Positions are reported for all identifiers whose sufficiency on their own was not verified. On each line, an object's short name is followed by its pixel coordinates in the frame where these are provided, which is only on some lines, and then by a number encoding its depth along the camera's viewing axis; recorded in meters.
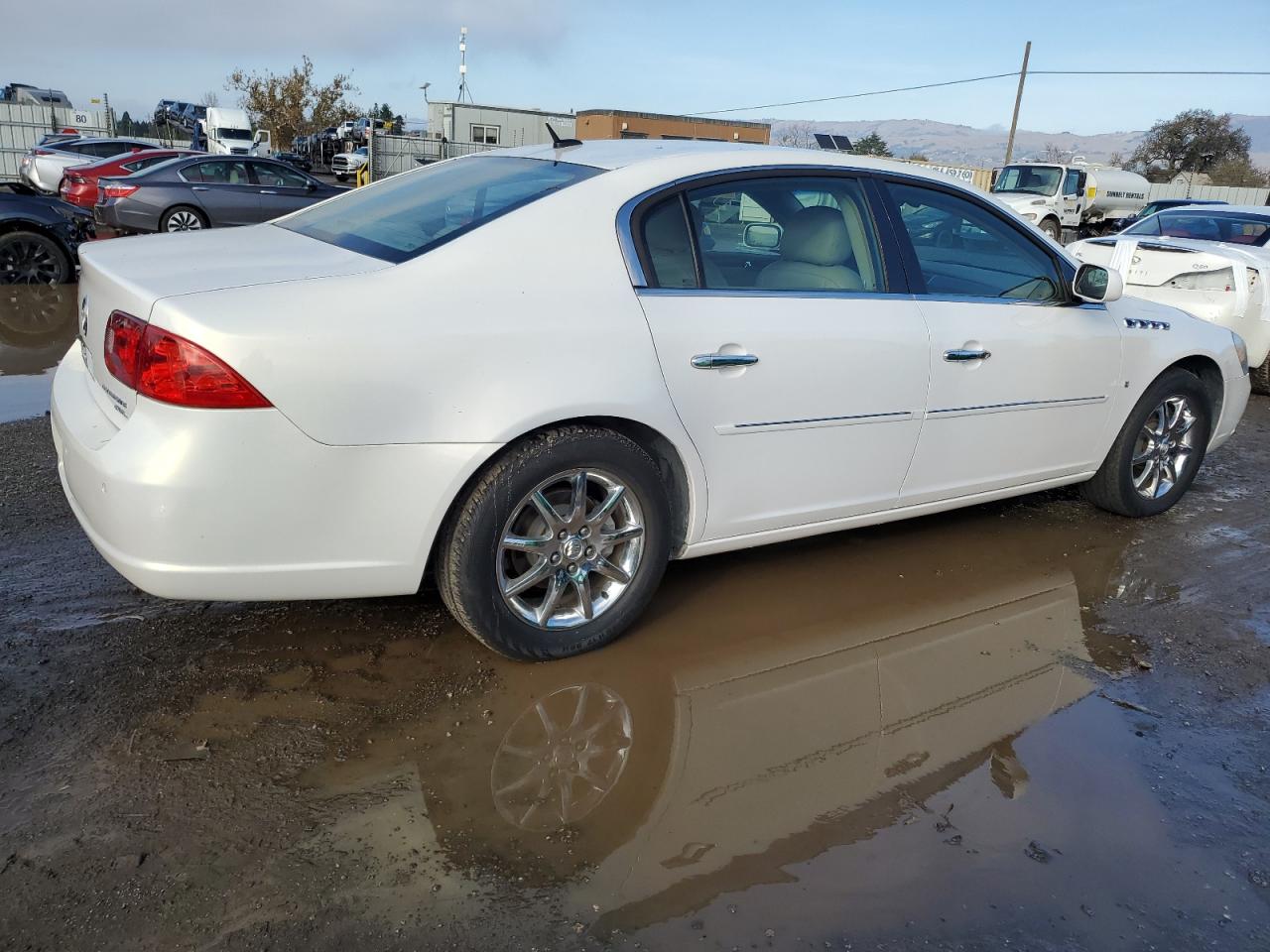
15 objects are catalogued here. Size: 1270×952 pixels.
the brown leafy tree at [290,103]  51.06
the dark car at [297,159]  40.46
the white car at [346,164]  36.84
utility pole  40.03
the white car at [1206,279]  8.18
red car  15.66
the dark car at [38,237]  9.94
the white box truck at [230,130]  38.81
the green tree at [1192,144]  54.47
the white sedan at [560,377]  2.63
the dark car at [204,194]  13.53
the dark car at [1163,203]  24.05
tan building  31.61
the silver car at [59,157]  19.88
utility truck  23.83
